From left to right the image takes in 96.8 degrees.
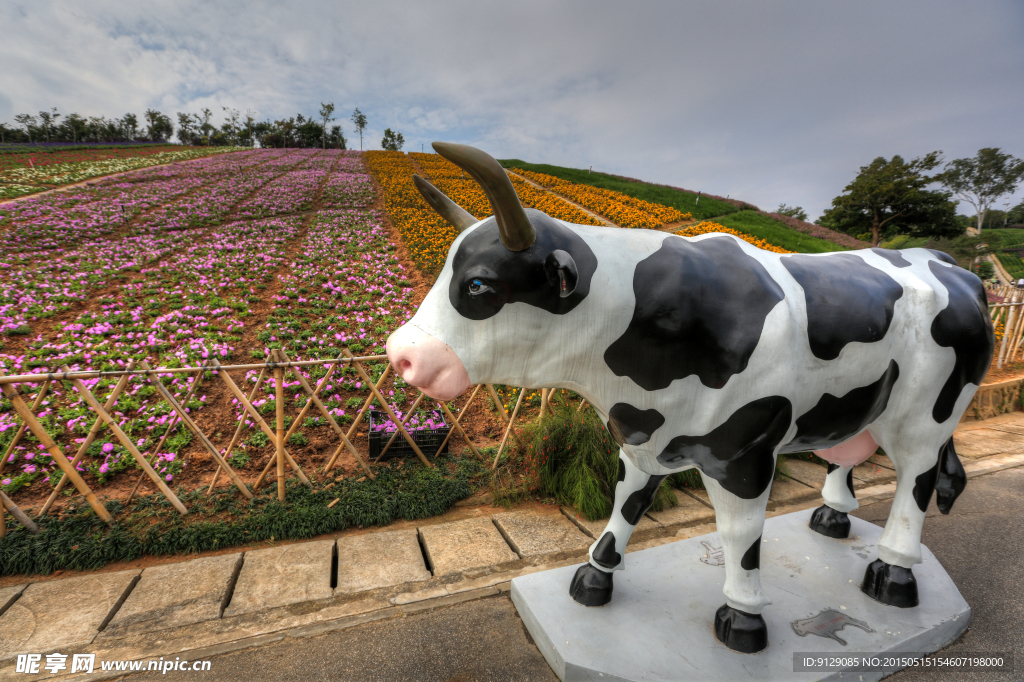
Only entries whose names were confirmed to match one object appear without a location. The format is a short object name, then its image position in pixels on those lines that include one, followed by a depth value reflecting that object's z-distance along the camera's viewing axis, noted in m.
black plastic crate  4.30
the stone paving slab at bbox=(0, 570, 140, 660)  2.34
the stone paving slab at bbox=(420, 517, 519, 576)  2.97
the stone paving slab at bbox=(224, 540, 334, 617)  2.63
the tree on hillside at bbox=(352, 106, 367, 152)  59.66
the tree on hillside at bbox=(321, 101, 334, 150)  52.56
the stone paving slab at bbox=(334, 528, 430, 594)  2.80
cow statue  1.45
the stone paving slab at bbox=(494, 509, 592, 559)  3.18
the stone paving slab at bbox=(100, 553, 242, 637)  2.48
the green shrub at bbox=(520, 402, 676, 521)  3.71
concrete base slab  1.96
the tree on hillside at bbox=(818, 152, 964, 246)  21.97
